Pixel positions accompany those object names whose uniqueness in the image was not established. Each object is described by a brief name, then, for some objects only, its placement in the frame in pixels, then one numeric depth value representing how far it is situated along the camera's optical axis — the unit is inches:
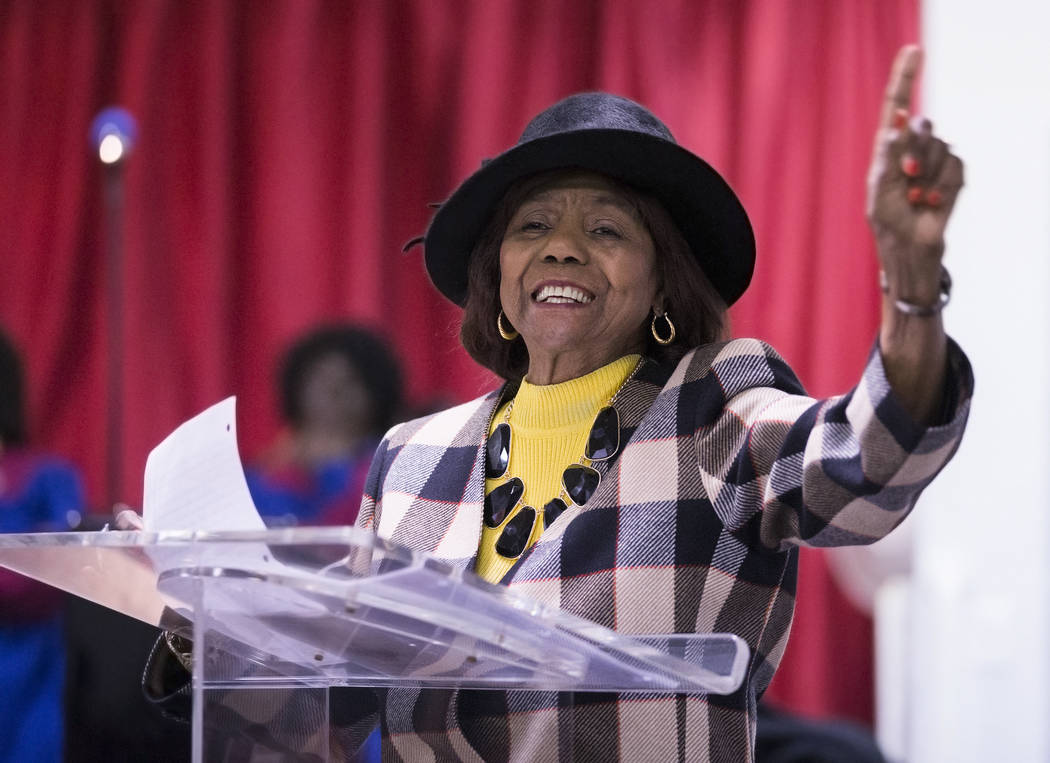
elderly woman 197.0
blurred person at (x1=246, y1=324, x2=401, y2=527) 295.9
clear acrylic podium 193.1
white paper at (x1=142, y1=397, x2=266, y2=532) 198.6
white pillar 251.0
